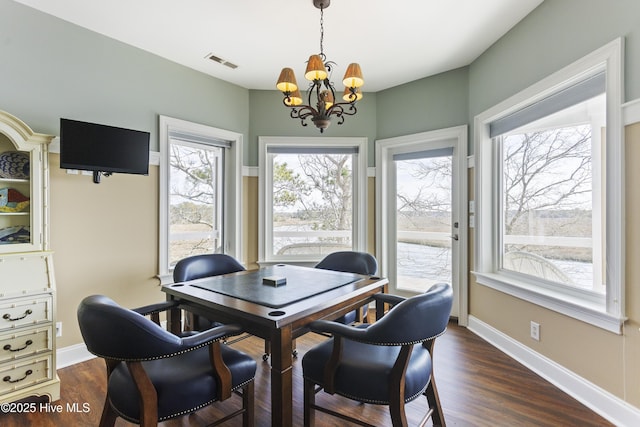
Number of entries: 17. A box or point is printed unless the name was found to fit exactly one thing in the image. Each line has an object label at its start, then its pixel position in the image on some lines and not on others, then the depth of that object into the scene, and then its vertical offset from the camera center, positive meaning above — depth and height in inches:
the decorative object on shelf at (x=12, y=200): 83.5 +3.8
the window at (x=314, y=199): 155.3 +7.4
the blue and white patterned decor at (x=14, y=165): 83.7 +13.3
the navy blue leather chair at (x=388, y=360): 53.1 -27.6
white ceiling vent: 122.7 +60.6
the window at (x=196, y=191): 123.6 +10.1
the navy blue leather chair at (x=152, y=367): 47.8 -27.8
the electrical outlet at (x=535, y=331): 94.5 -34.9
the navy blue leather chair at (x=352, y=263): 103.8 -16.8
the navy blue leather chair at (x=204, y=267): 93.7 -16.6
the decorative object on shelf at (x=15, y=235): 83.7 -5.4
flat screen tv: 91.2 +20.3
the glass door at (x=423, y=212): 133.6 +0.9
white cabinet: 75.9 -14.0
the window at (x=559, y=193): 73.4 +6.2
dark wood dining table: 54.7 -17.8
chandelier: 75.0 +31.9
